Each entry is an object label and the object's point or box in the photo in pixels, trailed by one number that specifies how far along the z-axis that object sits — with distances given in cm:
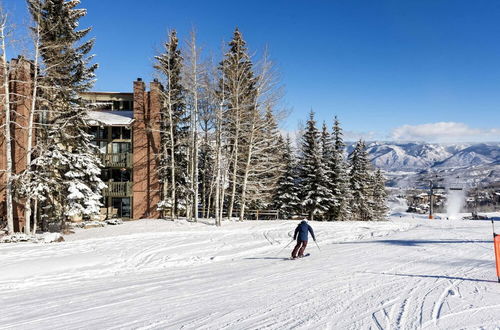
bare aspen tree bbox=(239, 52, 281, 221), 2392
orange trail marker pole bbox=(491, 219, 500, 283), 818
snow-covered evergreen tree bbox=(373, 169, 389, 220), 4316
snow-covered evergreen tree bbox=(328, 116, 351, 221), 3170
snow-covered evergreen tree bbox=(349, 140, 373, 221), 3738
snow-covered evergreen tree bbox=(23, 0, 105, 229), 1770
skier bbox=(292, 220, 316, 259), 1254
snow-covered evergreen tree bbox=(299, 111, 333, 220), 3017
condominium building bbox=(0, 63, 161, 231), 2680
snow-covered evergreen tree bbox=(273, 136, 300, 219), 3119
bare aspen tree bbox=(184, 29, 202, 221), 2256
